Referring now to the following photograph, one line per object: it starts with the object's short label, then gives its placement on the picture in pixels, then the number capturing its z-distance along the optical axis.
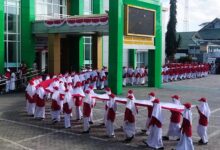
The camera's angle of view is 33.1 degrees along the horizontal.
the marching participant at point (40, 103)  16.20
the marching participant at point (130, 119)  12.52
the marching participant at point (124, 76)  29.95
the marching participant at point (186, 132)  11.13
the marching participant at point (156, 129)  11.75
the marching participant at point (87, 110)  13.67
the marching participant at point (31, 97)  16.91
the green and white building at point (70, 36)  23.97
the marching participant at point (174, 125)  12.70
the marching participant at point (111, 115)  13.11
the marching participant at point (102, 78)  27.23
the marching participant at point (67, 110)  14.50
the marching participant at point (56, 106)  15.36
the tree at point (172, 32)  50.47
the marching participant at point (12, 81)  25.77
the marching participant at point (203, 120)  12.36
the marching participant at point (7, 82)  25.38
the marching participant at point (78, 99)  15.10
